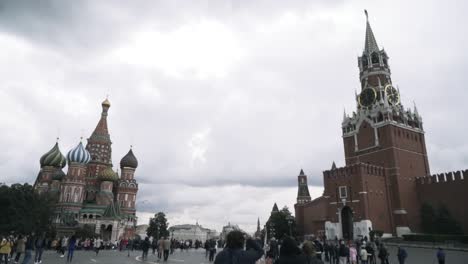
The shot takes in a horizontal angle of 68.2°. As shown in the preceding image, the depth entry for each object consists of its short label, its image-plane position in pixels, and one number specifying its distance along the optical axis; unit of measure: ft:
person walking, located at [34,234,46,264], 54.91
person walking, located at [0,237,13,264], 46.50
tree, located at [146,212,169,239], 259.53
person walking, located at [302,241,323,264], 18.30
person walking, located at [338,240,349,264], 53.93
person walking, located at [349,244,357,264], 59.67
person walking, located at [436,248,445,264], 54.60
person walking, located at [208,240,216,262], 71.41
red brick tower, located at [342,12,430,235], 168.45
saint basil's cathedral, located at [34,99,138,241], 199.21
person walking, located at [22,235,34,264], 42.52
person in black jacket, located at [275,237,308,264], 16.24
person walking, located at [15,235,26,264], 51.80
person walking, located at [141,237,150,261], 69.03
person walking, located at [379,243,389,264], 58.29
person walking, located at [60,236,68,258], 80.18
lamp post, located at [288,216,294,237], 196.83
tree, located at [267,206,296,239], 204.42
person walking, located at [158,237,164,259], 66.30
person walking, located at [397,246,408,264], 55.16
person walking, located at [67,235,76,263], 61.16
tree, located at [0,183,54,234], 138.41
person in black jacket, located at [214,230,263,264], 16.81
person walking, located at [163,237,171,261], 64.13
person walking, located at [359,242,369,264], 57.58
